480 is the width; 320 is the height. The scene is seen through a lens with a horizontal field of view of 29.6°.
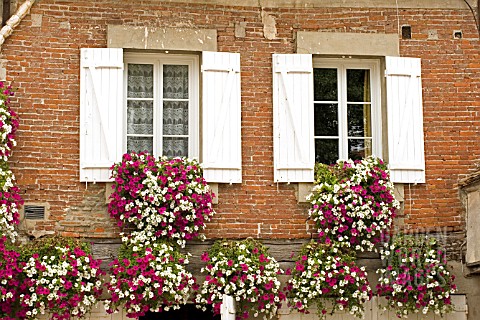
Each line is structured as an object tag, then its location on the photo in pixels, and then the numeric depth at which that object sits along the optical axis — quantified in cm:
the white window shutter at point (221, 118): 1032
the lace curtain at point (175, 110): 1060
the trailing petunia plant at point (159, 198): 986
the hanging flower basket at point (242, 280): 987
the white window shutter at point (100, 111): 1009
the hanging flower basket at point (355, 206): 1019
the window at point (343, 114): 1052
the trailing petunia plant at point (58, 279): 946
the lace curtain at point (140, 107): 1055
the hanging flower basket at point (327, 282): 1001
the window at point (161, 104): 1057
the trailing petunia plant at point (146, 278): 959
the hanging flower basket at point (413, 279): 1021
